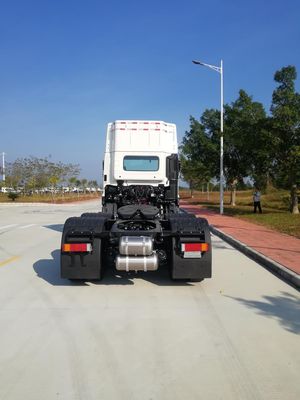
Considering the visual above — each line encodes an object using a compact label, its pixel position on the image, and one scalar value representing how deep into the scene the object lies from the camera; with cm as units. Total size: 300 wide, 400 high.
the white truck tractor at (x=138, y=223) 705
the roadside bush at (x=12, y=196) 5450
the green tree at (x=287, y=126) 2177
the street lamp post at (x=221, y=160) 2650
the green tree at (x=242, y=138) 2358
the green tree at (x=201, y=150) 3662
